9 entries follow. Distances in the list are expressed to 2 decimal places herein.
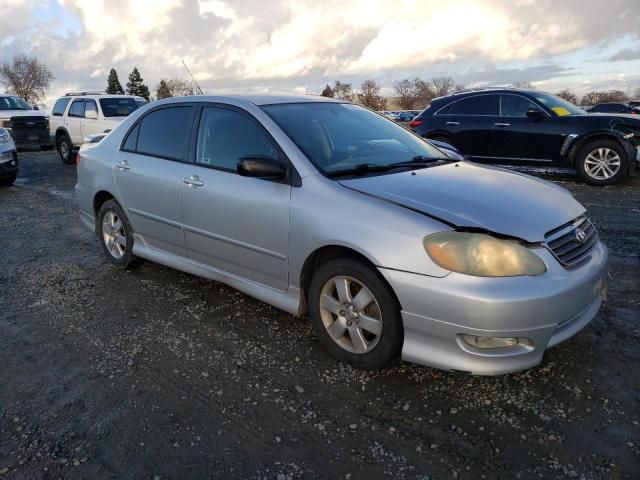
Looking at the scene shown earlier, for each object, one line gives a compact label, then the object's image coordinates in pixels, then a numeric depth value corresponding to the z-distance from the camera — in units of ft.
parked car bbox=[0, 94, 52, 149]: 50.17
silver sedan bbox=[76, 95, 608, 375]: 8.43
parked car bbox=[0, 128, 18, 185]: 32.04
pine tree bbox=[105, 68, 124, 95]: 236.43
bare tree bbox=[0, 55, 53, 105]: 228.22
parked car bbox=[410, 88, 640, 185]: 27.20
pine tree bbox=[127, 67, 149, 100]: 242.37
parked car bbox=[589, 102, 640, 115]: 62.90
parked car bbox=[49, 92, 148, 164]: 41.11
